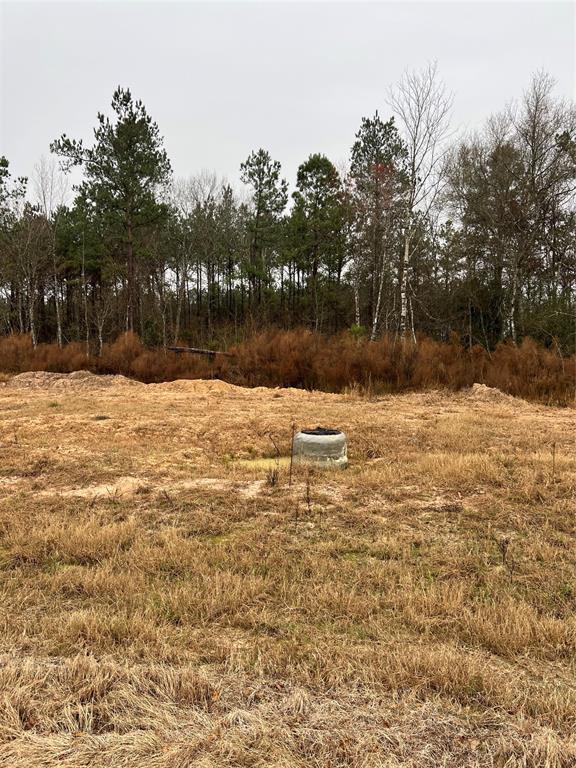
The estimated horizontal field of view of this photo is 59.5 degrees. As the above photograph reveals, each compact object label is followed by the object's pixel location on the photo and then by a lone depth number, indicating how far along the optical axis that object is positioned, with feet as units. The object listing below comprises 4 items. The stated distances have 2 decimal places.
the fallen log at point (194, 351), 62.39
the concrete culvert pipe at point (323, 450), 21.74
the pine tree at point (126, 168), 78.74
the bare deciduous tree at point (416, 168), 59.06
